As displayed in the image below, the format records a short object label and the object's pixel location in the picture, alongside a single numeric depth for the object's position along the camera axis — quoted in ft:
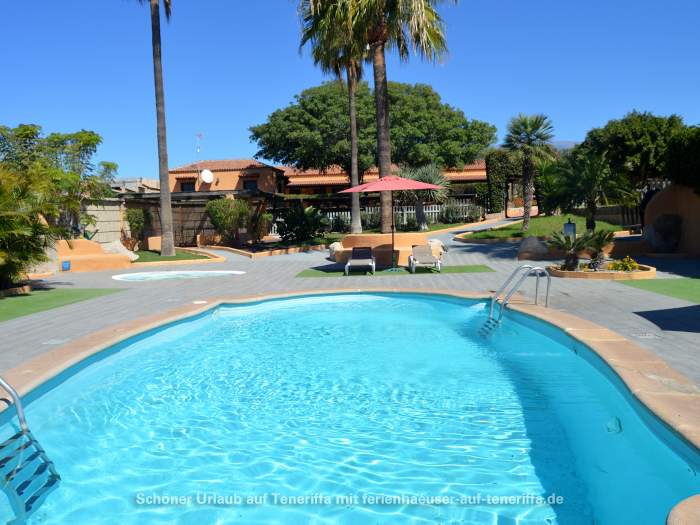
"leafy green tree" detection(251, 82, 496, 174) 109.91
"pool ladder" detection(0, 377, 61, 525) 11.89
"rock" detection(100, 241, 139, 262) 66.16
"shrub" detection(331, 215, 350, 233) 111.86
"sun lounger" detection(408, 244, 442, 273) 45.88
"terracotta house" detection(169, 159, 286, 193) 139.54
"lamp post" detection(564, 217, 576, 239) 45.79
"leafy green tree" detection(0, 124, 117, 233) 68.69
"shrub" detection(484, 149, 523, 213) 116.16
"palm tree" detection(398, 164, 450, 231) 96.68
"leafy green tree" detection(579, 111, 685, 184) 75.10
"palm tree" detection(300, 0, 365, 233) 53.42
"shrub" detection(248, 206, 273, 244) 92.39
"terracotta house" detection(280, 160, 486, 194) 146.51
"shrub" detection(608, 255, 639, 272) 39.27
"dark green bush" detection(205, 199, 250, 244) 84.64
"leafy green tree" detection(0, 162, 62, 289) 36.60
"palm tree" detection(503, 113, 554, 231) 80.74
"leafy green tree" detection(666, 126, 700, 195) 49.62
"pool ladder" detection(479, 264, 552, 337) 25.92
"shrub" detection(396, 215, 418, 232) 108.58
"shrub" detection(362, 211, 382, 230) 113.39
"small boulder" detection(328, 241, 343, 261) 59.47
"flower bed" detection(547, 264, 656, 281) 38.29
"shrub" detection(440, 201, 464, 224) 114.62
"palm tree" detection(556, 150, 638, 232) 54.70
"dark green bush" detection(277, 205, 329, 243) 81.15
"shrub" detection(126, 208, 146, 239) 80.91
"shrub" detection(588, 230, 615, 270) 40.95
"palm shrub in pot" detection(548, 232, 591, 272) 40.60
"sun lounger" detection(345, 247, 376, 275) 46.98
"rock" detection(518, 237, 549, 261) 55.01
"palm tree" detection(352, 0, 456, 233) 51.01
